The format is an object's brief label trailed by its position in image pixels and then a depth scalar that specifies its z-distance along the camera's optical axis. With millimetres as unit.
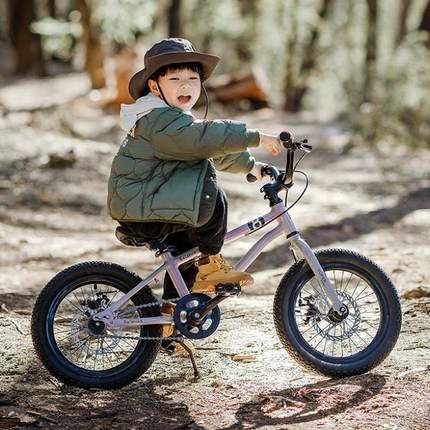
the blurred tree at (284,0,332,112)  21531
